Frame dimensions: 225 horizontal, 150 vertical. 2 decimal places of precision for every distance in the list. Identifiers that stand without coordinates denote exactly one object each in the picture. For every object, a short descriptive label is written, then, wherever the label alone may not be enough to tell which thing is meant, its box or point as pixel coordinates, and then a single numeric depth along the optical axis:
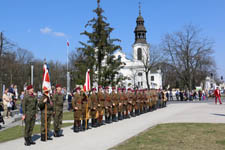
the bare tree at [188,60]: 48.56
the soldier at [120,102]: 15.77
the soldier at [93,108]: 13.26
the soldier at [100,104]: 13.67
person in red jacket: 28.57
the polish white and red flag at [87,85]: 13.44
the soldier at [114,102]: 15.17
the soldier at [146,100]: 20.40
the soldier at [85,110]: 12.40
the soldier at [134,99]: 17.95
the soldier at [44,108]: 9.99
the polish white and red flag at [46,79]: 10.51
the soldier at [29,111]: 9.33
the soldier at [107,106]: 14.48
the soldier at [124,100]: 16.34
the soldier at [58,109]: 10.73
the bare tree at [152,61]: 61.76
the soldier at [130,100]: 17.05
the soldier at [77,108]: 11.75
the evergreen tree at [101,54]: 26.75
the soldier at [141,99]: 19.33
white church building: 75.75
